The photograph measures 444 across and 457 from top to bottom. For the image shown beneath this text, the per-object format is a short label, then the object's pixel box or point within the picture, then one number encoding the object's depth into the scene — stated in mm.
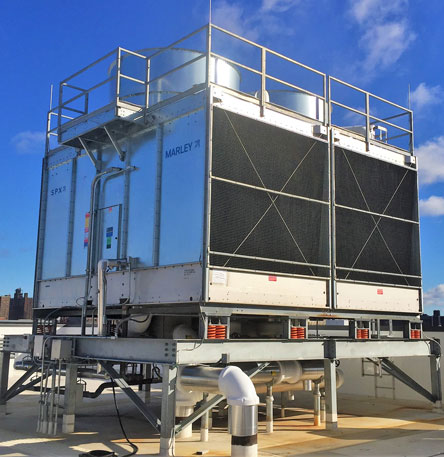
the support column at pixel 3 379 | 14000
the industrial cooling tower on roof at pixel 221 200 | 10445
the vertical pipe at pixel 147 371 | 14516
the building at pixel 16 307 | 45562
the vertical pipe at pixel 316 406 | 12415
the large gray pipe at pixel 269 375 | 9470
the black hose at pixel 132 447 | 9228
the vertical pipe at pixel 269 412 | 11312
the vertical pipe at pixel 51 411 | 10945
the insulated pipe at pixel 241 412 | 7988
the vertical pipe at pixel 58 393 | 10788
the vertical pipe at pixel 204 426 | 10352
